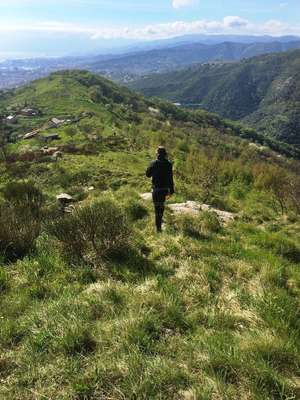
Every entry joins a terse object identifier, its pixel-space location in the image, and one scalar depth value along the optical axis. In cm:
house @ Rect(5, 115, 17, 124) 9122
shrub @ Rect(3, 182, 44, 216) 1093
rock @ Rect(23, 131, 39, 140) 6104
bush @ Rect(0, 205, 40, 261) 779
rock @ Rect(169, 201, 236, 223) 1220
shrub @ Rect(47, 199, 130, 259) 754
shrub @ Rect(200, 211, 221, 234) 1022
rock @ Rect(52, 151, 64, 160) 2602
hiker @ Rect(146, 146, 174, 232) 1047
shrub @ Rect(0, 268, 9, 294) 638
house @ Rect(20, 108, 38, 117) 9993
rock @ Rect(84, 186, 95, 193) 1645
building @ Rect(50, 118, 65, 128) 7032
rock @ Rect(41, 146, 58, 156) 2894
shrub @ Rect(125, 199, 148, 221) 1157
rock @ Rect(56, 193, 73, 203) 1373
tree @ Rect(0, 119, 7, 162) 3215
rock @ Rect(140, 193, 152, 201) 1449
